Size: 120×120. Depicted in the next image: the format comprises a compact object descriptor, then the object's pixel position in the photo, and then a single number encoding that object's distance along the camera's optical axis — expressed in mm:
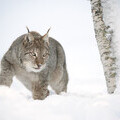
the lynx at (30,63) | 11414
